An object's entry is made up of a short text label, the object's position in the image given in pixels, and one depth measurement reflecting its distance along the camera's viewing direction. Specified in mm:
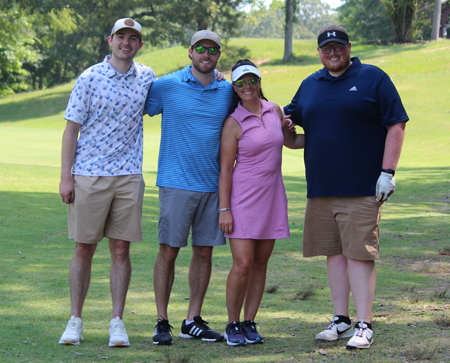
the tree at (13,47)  40531
